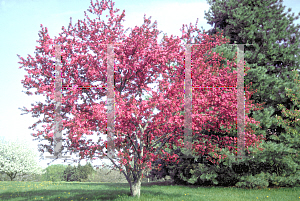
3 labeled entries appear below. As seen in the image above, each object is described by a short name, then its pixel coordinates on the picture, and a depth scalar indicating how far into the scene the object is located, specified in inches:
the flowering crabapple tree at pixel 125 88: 358.3
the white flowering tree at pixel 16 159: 1341.0
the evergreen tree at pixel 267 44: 692.7
